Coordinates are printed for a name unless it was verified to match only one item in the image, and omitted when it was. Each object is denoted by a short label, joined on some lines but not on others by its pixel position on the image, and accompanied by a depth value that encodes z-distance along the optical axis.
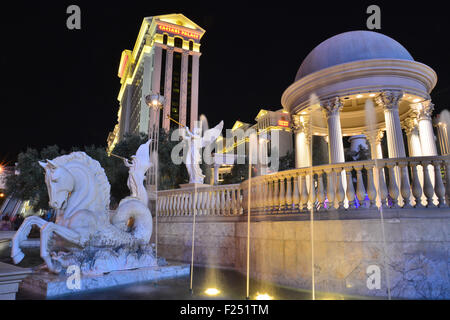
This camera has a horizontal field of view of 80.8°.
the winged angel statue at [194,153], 10.55
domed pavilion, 9.24
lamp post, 14.22
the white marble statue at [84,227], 5.00
